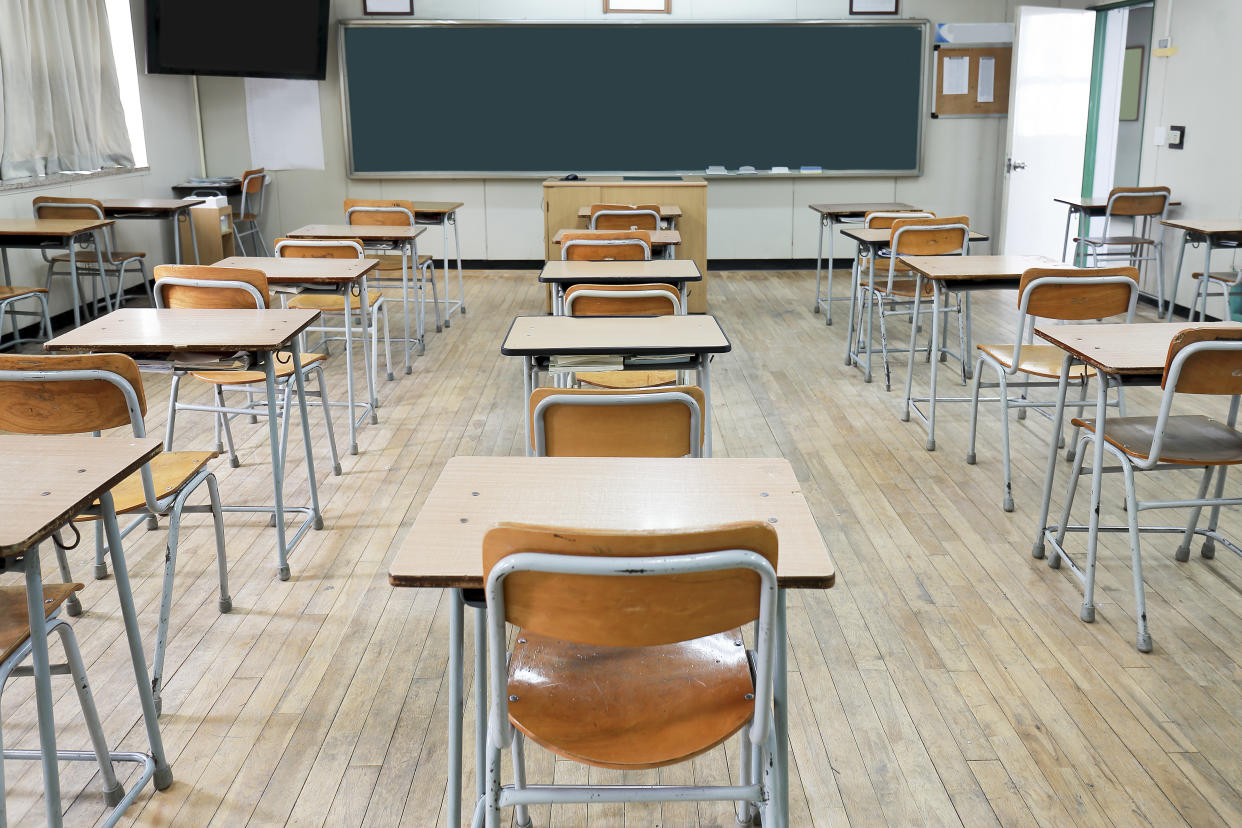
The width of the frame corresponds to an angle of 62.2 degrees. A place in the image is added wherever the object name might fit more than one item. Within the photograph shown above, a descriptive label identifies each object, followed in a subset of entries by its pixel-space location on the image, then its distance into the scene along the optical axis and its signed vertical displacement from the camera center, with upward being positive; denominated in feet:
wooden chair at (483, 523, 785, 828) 4.48 -2.70
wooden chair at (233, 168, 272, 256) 29.50 -1.18
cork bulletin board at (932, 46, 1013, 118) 30.48 +2.24
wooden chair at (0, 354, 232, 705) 7.92 -1.86
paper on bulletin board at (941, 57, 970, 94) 30.55 +2.38
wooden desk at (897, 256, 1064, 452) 13.97 -1.52
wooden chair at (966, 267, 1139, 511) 12.02 -1.65
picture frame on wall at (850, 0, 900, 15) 30.14 +4.33
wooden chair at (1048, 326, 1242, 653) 8.62 -2.60
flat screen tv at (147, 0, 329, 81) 27.58 +3.41
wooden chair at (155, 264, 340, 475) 12.16 -1.53
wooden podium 24.36 -0.87
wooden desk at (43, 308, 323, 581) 9.79 -1.64
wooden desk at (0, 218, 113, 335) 19.21 -1.25
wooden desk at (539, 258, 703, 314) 13.70 -1.49
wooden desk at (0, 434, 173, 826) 5.57 -1.85
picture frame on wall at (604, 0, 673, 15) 30.19 +4.39
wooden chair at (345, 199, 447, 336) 21.27 -1.12
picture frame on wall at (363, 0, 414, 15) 30.19 +4.45
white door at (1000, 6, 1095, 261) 27.94 +1.04
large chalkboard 30.32 +1.84
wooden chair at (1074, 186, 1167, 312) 23.59 -1.54
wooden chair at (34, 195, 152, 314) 21.98 -1.98
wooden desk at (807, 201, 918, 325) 23.49 -1.16
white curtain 22.68 +1.68
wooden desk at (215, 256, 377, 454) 13.82 -1.46
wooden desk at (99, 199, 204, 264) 23.30 -0.96
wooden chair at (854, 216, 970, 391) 17.93 -1.48
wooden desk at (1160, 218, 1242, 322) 19.80 -1.45
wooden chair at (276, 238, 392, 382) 16.06 -1.39
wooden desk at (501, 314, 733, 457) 9.57 -1.67
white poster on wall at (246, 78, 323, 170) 31.27 +1.16
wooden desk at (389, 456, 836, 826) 5.13 -1.89
